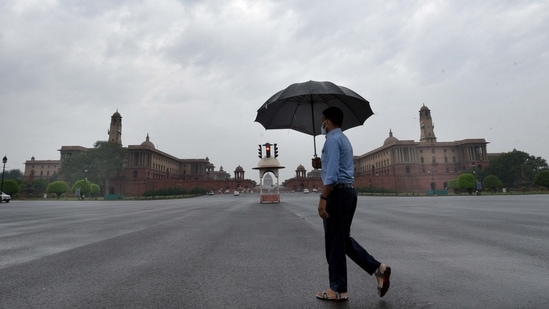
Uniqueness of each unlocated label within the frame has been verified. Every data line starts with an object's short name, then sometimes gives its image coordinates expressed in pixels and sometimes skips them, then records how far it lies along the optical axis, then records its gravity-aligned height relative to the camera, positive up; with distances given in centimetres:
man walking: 302 -29
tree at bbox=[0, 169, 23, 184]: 11660 +879
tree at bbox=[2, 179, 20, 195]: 4569 +157
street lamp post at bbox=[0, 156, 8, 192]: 3711 +444
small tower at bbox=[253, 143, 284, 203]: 2691 +179
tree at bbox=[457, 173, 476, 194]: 4691 +17
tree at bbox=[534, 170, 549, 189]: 4590 +40
